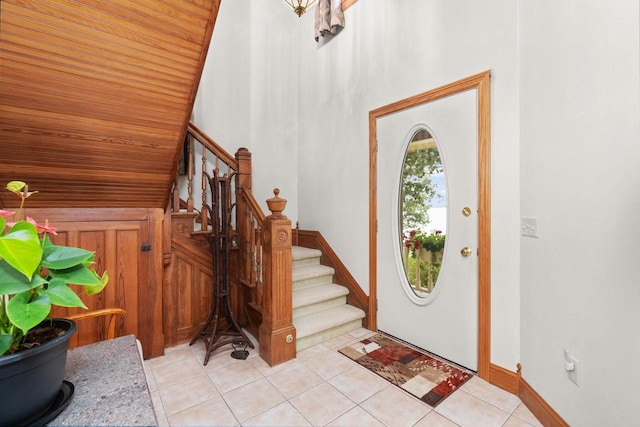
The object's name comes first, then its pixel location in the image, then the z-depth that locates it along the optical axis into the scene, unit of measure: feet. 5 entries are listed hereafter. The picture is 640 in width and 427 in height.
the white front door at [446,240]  7.14
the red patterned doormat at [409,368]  6.50
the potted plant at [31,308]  1.93
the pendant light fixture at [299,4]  8.38
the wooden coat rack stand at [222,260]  8.34
